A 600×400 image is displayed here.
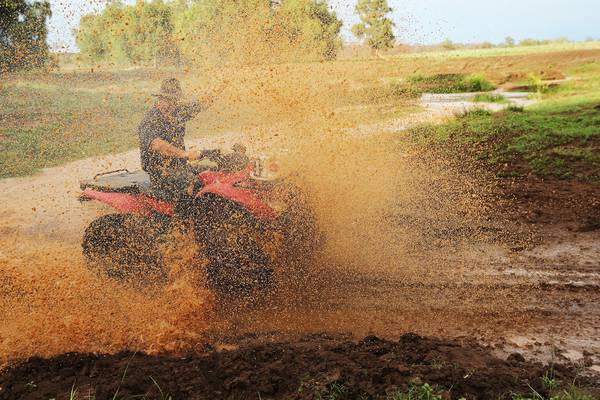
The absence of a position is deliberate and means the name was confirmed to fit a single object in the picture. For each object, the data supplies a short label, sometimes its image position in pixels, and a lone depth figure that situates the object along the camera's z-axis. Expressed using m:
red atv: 5.18
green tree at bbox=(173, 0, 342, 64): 9.50
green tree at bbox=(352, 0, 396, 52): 12.38
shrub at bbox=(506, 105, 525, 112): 14.81
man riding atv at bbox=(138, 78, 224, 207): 5.36
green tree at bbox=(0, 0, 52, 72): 18.04
